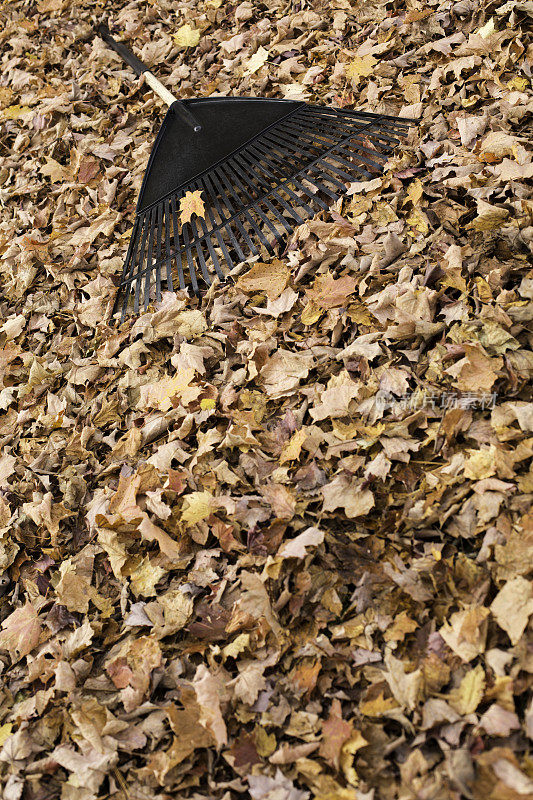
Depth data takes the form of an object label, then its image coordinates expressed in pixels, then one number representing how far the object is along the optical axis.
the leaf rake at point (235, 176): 2.51
